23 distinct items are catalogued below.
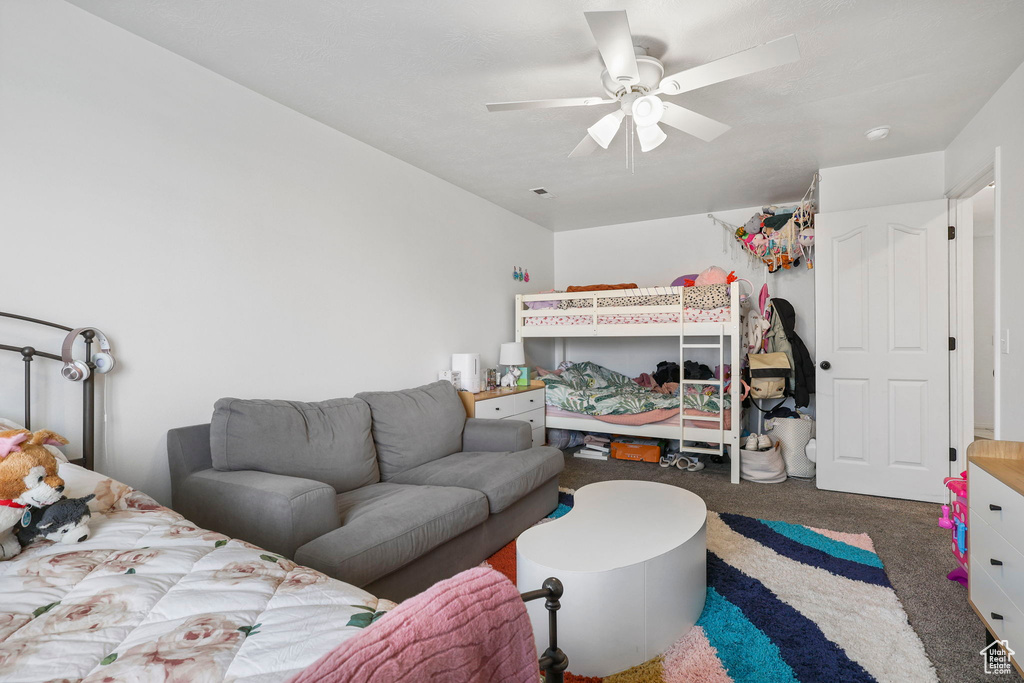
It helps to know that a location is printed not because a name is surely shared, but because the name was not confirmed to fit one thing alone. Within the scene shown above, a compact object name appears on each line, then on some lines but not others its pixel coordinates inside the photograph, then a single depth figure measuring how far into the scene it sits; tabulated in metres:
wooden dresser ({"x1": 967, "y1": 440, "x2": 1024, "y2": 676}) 1.53
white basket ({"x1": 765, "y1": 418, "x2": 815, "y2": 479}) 3.93
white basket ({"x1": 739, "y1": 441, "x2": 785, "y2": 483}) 3.81
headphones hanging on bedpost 1.80
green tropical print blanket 4.11
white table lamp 4.52
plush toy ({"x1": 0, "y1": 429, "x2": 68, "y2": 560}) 1.16
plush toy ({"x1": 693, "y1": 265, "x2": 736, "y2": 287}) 4.04
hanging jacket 4.09
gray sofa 1.80
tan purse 4.06
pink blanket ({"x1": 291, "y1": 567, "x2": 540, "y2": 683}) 0.65
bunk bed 3.89
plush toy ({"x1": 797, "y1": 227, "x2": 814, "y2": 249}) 3.93
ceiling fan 1.68
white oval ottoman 1.63
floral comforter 0.80
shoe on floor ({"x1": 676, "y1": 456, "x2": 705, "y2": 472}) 4.19
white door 3.27
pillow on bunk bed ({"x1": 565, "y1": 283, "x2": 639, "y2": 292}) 4.44
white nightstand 3.67
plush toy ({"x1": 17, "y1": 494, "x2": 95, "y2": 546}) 1.21
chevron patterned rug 1.65
